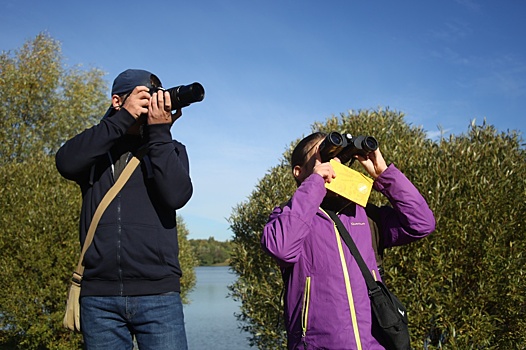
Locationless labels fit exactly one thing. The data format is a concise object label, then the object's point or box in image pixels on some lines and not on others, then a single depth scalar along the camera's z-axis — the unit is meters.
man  2.32
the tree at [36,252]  10.24
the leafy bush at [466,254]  5.38
